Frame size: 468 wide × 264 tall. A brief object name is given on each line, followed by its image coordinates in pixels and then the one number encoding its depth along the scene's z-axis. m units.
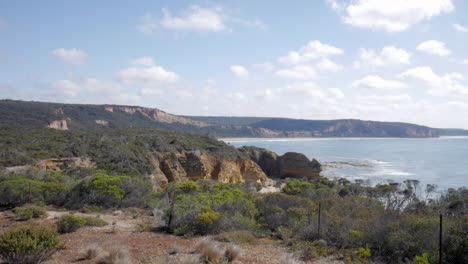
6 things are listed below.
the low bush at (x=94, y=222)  9.11
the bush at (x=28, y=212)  9.43
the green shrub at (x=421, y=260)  5.43
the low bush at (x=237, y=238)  7.77
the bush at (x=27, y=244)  5.23
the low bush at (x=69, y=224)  8.21
